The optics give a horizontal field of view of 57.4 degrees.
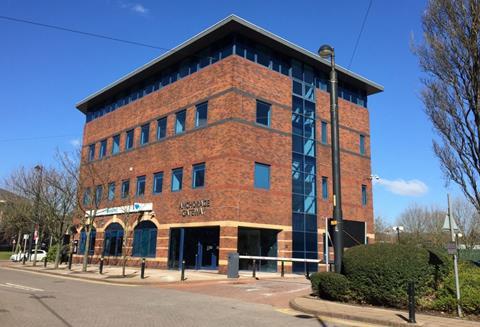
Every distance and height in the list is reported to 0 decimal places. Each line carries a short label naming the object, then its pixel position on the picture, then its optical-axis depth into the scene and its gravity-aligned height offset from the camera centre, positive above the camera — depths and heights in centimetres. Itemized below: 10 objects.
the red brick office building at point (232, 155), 2736 +680
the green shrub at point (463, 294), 1124 -89
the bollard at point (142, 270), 2227 -94
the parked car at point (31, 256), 4812 -91
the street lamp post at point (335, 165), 1444 +307
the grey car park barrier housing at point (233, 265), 2323 -58
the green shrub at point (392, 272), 1241 -39
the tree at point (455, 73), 1394 +604
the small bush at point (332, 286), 1353 -92
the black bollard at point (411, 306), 1022 -108
